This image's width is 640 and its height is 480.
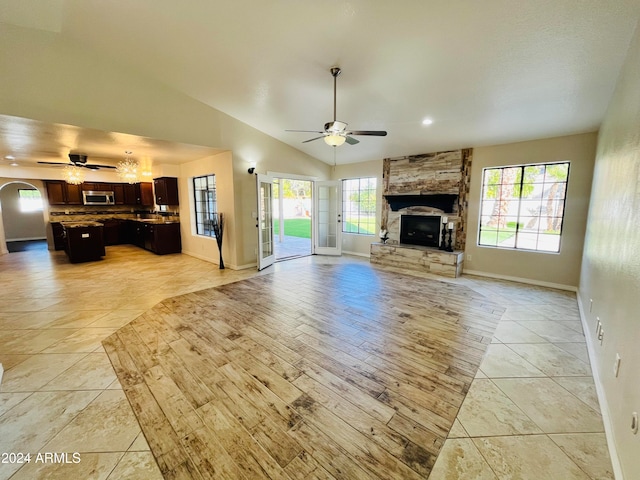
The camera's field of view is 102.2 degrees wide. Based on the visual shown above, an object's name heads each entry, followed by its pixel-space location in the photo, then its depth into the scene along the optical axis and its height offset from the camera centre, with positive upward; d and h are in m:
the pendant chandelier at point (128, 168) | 5.86 +0.89
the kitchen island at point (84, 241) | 6.28 -0.86
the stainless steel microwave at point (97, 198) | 8.46 +0.30
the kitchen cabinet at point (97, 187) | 8.48 +0.68
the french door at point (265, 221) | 5.76 -0.34
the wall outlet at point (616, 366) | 1.72 -1.06
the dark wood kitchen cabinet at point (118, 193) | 8.99 +0.49
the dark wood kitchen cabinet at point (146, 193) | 8.41 +0.47
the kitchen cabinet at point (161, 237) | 7.30 -0.87
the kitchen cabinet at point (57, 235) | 7.69 -0.85
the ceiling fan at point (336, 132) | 3.14 +0.93
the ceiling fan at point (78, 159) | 5.24 +0.99
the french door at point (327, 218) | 7.24 -0.31
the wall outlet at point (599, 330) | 2.28 -1.12
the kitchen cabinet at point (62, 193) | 7.89 +0.44
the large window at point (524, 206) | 4.61 +0.02
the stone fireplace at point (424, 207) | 5.44 +0.00
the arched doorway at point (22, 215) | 9.58 -0.30
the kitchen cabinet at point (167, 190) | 7.23 +0.48
